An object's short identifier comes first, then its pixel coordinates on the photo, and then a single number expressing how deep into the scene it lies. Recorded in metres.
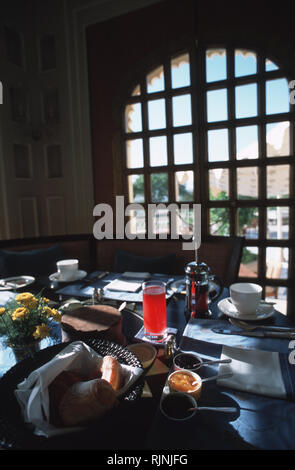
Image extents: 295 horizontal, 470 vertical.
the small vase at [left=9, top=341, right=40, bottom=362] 0.61
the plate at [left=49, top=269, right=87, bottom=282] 1.15
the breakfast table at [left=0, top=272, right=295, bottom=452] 0.37
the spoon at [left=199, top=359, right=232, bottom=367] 0.53
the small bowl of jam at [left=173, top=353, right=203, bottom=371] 0.52
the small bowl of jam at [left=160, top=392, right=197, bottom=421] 0.42
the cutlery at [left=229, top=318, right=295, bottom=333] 0.67
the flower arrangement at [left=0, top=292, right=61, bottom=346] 0.60
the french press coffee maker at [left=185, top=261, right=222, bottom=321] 0.79
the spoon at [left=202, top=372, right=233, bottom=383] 0.48
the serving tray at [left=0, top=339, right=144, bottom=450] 0.35
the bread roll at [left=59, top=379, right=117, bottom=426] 0.38
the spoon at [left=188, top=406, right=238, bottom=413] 0.42
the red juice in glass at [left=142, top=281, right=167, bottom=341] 0.70
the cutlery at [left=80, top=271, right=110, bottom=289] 1.12
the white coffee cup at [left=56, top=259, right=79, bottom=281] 1.15
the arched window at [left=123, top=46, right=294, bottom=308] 1.89
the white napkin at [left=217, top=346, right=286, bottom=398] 0.46
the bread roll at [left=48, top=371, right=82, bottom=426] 0.40
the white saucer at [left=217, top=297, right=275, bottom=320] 0.75
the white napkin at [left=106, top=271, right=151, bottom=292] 1.03
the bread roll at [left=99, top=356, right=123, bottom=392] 0.43
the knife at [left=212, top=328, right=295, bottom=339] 0.64
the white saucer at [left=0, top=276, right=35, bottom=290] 1.09
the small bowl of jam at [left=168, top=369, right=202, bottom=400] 0.46
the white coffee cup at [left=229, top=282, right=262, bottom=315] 0.75
